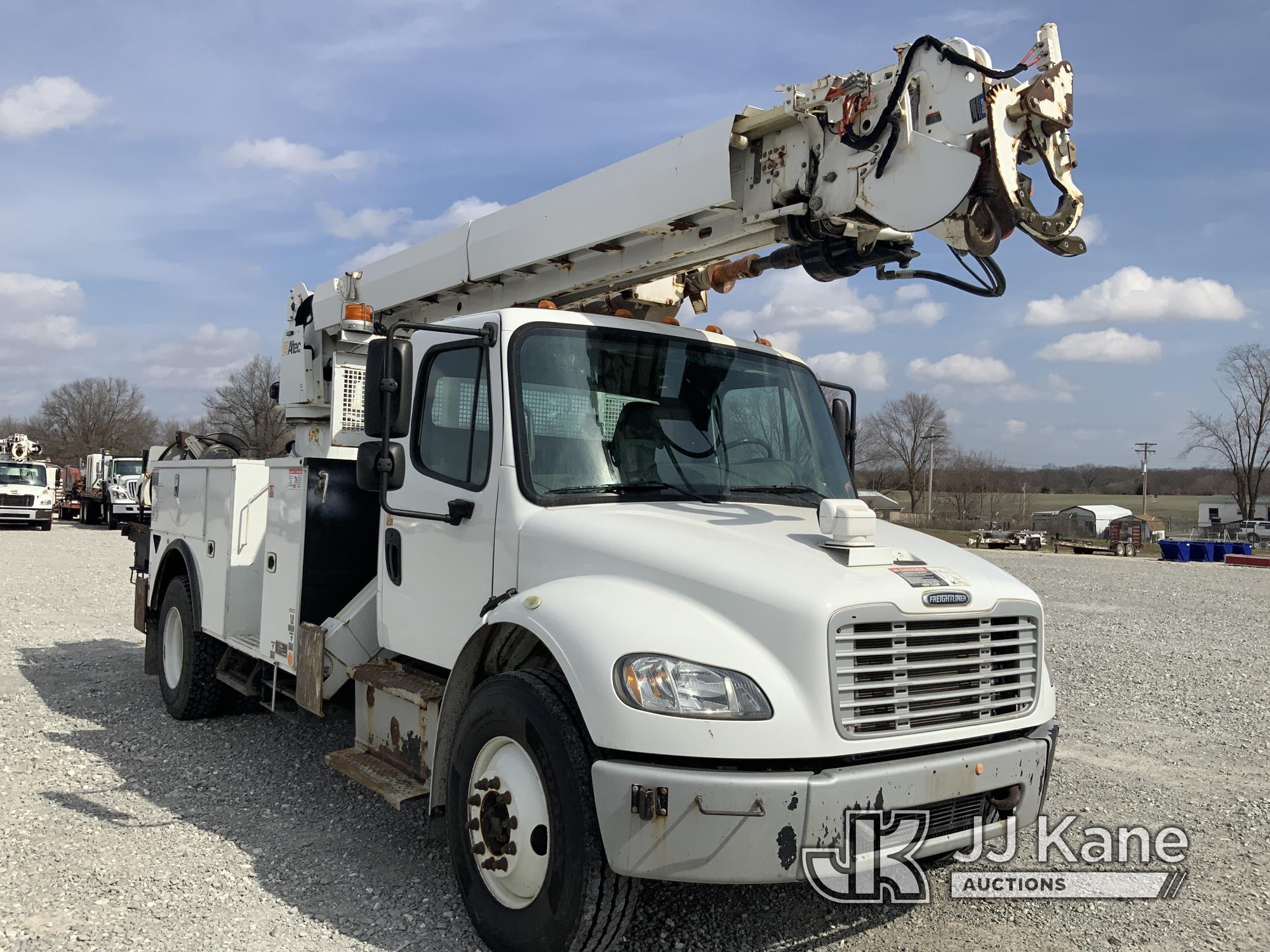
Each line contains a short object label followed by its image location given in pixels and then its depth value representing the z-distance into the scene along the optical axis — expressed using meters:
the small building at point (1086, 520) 61.50
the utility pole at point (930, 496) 67.25
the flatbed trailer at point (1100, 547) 37.47
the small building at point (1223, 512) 64.64
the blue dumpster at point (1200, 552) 33.81
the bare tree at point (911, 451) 79.94
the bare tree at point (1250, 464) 61.94
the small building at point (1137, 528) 41.00
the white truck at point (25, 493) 32.44
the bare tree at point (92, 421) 70.94
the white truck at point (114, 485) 33.59
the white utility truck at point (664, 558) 3.17
